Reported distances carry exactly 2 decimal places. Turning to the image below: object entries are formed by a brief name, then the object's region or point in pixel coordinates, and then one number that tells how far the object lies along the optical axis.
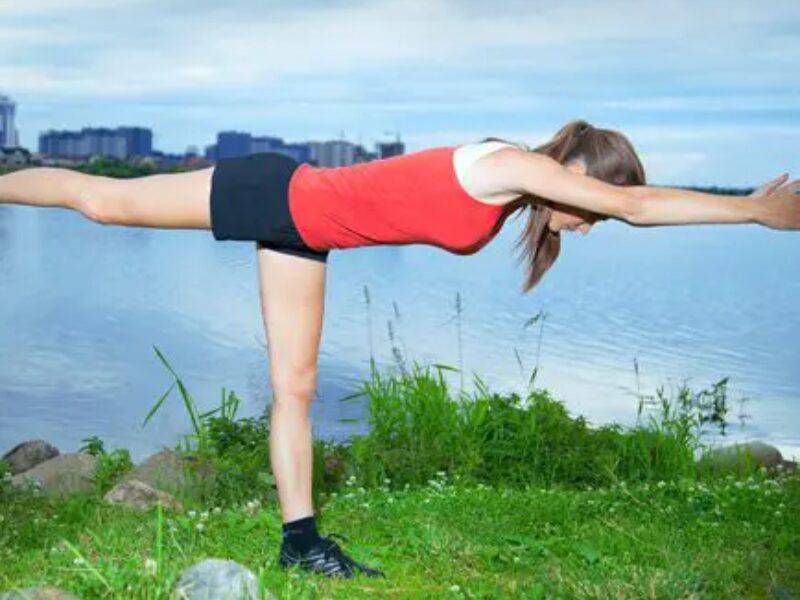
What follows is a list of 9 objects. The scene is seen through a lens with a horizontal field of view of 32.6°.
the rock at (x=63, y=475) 7.03
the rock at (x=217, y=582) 3.88
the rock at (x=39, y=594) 3.72
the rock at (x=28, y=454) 8.68
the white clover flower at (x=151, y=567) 3.97
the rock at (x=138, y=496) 6.04
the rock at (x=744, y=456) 7.66
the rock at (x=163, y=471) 6.32
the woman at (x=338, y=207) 3.95
